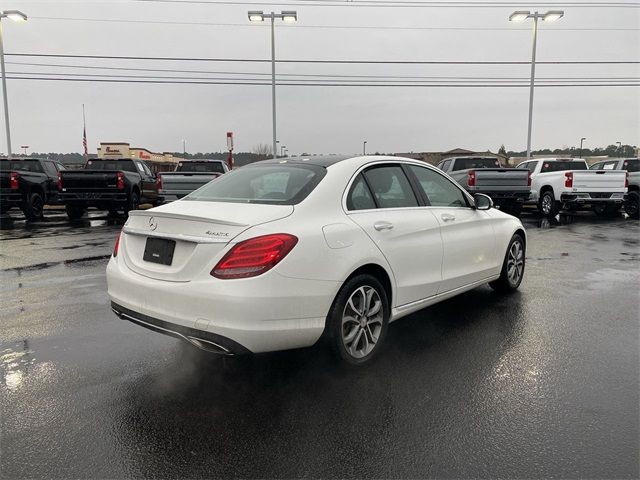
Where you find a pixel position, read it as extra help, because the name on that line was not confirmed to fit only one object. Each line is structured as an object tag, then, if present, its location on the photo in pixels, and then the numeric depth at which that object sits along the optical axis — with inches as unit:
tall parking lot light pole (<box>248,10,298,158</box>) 773.3
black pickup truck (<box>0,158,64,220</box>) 560.4
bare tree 3379.9
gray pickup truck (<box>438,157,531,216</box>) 576.7
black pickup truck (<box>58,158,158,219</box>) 558.3
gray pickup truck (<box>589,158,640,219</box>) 653.9
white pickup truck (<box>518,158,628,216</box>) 580.4
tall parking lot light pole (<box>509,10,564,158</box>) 795.4
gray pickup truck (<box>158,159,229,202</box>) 519.8
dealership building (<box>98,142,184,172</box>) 1855.3
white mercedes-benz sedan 122.0
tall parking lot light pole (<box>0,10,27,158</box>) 788.6
